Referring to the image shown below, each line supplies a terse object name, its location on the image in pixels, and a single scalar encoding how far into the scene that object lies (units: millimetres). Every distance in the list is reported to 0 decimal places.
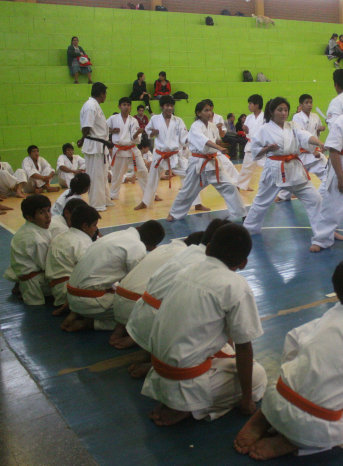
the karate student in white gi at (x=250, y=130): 8078
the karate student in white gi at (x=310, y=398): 1875
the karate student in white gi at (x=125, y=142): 7848
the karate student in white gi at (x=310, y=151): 7160
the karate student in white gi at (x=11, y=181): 8695
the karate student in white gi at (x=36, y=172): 9070
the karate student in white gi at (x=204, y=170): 5980
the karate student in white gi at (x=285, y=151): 5141
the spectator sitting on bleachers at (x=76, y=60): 13508
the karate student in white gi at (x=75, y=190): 4703
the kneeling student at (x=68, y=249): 3598
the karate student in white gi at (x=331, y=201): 4492
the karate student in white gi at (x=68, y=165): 9234
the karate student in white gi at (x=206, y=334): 2125
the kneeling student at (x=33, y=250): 3799
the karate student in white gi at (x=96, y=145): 6926
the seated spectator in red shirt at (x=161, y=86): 13865
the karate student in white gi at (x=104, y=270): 3189
